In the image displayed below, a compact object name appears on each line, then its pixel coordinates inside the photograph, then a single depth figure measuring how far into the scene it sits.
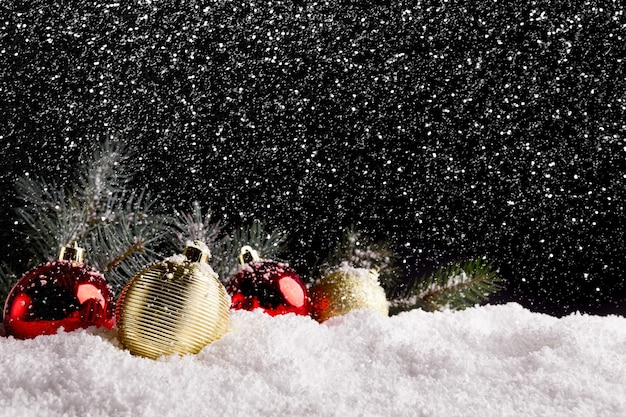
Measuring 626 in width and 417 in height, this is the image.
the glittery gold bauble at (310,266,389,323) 1.11
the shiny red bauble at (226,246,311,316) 1.07
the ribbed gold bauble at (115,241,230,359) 0.99
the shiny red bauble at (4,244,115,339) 1.01
